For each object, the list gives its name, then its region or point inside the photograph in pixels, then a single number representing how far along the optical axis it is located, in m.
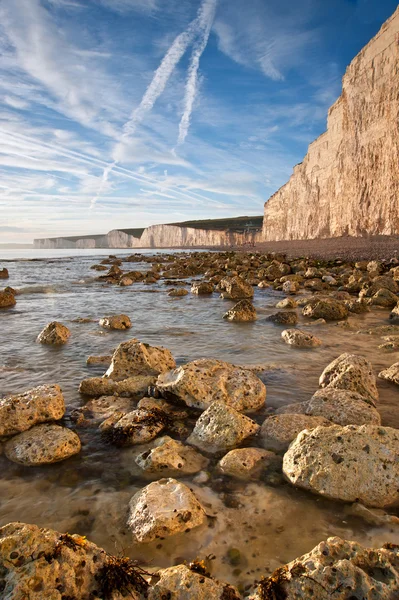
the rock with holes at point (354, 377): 4.55
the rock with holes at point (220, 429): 3.54
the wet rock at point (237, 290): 14.24
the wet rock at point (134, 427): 3.66
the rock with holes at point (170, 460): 3.14
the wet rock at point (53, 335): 7.73
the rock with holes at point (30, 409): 3.76
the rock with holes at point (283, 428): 3.50
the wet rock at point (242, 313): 9.98
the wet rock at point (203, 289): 15.49
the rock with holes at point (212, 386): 4.45
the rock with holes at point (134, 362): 5.40
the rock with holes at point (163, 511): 2.39
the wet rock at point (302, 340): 7.22
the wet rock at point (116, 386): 4.90
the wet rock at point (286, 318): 9.41
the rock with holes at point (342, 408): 3.80
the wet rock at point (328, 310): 9.63
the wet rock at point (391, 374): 5.11
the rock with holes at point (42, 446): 3.35
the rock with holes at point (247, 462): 3.09
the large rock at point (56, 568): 1.66
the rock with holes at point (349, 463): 2.70
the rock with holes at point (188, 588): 1.76
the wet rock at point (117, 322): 9.27
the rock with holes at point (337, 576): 1.69
